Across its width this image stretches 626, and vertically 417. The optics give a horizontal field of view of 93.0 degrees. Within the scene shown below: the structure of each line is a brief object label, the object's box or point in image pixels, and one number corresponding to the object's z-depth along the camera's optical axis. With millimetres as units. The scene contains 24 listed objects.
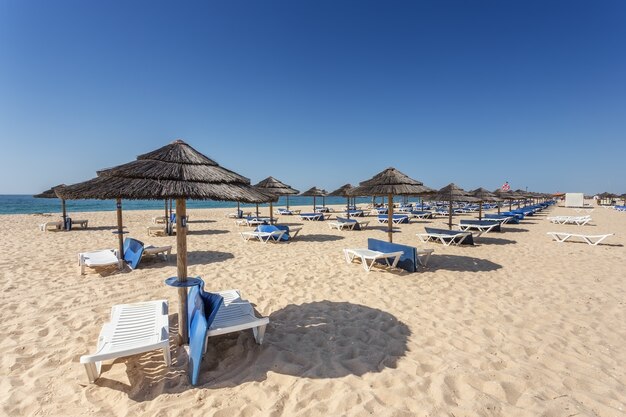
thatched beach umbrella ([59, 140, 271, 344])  3186
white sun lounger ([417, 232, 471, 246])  10359
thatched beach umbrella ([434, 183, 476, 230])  11312
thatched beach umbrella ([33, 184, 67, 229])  13867
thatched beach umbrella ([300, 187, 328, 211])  20731
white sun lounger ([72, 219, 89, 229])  14818
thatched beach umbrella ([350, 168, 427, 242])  7656
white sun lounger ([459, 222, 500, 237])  13578
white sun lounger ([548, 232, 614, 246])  10787
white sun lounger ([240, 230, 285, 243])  10914
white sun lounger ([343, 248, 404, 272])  7004
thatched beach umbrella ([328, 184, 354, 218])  15285
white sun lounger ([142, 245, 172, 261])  7730
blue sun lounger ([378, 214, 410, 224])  18500
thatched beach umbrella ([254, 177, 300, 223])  13577
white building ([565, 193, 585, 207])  38625
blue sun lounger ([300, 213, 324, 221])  21047
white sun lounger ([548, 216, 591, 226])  17984
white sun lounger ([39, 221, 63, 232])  13906
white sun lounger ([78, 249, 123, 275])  6664
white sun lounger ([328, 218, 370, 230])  15078
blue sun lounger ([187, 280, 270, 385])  2973
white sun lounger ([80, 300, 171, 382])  2891
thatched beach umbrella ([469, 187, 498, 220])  13096
